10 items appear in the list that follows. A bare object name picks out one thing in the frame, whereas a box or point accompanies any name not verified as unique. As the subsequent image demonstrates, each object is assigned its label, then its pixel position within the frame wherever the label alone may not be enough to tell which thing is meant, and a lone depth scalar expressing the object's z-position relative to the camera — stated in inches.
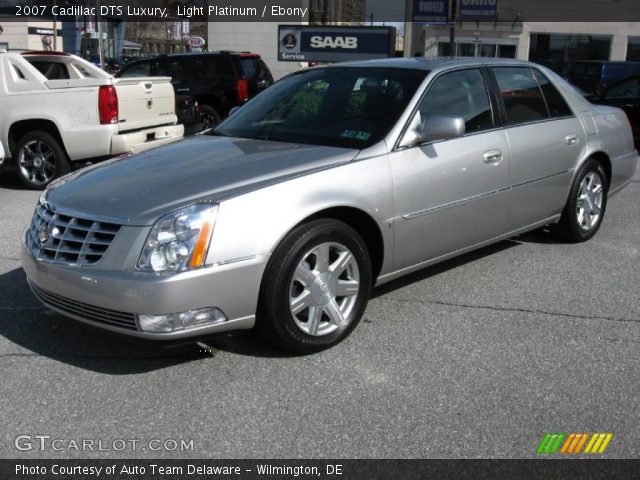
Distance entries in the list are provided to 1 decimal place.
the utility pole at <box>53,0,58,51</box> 1617.4
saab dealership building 1302.9
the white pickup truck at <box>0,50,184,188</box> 353.7
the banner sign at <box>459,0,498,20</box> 1171.3
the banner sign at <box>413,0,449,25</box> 717.3
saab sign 604.4
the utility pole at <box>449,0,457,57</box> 715.8
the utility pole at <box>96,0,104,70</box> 1022.9
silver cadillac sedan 138.9
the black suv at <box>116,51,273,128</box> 534.0
